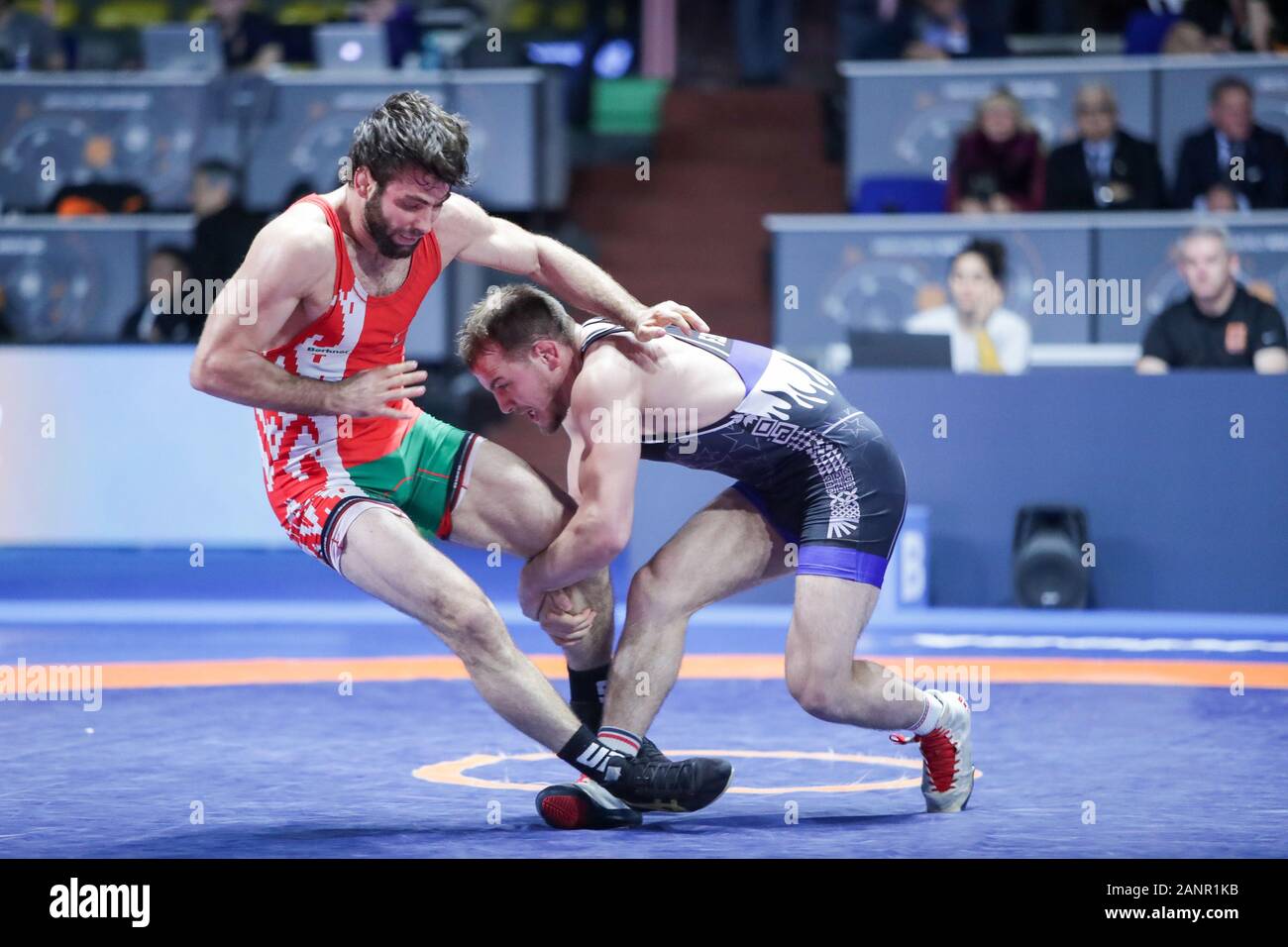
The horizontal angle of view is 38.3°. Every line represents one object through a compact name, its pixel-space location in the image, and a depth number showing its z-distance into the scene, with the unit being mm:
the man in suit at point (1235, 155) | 8984
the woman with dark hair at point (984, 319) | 7855
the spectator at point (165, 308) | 9047
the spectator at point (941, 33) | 10391
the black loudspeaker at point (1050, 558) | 7234
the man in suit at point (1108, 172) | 9172
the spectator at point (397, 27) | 11320
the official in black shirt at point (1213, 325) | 7574
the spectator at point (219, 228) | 9383
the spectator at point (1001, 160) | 9289
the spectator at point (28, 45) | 11312
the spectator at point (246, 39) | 11250
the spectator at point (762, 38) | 12914
